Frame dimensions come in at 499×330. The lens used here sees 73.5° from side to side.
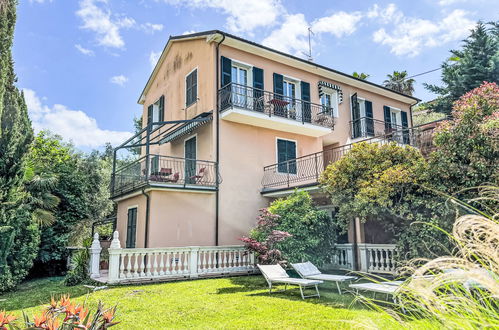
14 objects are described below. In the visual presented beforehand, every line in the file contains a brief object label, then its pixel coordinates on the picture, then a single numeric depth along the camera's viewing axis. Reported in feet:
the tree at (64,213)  48.11
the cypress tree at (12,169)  32.73
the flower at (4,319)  7.54
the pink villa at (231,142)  43.01
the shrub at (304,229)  36.86
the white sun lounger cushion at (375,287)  20.47
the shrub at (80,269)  35.70
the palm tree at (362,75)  93.66
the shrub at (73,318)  7.48
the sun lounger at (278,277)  25.80
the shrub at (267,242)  35.01
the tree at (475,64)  66.49
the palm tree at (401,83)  101.19
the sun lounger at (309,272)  28.15
